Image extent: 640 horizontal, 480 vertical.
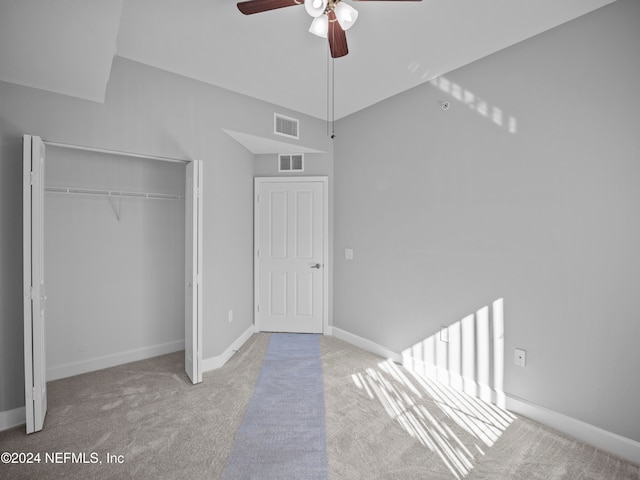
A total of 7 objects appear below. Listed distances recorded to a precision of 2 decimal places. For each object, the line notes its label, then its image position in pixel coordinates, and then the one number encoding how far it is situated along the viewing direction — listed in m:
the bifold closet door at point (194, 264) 2.74
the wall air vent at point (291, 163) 4.11
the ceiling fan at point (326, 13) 1.66
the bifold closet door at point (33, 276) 2.04
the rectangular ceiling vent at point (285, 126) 3.63
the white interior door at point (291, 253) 4.15
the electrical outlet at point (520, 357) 2.38
